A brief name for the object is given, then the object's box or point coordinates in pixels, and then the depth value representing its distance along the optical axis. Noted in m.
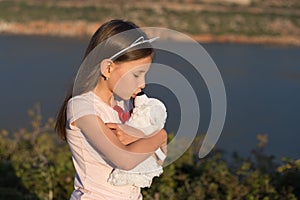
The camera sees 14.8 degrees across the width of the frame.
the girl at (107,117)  3.22
